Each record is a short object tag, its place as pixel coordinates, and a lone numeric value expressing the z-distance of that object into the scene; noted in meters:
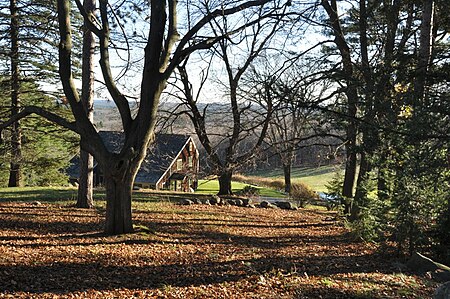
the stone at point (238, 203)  16.73
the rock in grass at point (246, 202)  16.84
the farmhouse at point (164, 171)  33.22
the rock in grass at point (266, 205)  17.25
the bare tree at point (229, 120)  14.20
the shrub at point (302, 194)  21.94
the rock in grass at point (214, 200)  16.23
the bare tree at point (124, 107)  8.13
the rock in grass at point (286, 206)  17.58
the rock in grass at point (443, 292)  4.84
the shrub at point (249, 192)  21.54
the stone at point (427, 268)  6.96
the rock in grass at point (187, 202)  15.10
